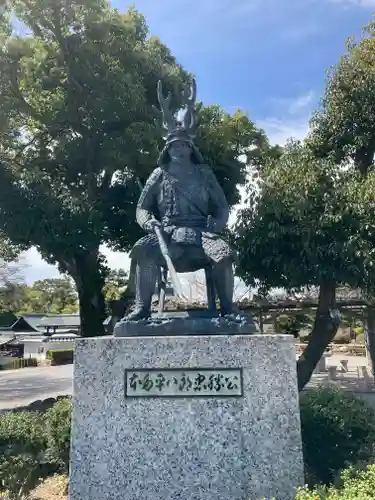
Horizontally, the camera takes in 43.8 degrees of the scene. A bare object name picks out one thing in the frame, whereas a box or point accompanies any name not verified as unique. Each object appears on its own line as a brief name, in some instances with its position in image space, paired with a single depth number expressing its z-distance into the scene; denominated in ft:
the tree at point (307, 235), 27.71
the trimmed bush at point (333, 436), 16.88
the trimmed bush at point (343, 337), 110.83
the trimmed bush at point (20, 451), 16.51
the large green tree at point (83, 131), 34.71
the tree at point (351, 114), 30.96
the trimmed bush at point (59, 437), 18.48
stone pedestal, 12.24
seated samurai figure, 14.38
